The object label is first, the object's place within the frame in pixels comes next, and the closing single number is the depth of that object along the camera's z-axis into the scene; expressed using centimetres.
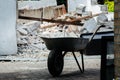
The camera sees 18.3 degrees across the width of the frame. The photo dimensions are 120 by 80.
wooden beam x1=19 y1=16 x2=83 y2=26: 897
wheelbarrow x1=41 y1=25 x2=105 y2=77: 844
